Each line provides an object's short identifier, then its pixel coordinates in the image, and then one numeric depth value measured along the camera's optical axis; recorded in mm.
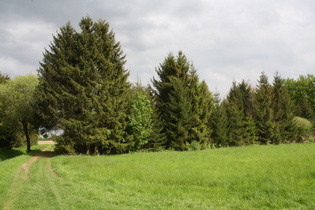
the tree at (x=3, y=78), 46531
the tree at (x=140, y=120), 30234
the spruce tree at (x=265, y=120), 43656
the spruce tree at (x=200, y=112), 35656
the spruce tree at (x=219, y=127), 38062
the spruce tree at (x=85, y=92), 26859
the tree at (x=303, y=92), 66500
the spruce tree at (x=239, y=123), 40562
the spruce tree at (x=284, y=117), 46469
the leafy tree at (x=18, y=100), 33500
